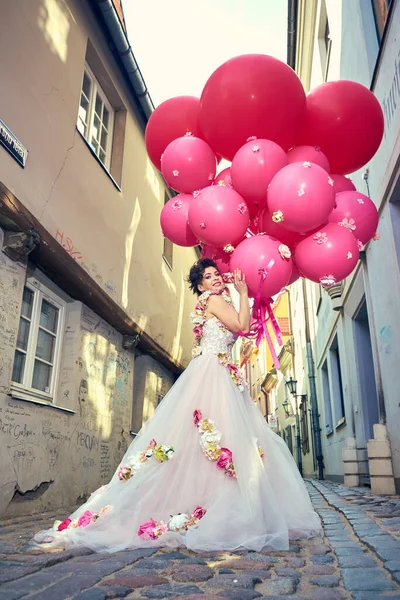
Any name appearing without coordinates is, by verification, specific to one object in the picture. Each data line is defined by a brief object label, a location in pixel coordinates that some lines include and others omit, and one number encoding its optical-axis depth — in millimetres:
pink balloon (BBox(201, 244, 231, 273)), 3828
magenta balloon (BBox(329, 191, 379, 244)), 3637
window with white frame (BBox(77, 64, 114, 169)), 7547
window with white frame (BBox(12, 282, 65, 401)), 5258
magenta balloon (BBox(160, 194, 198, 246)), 3931
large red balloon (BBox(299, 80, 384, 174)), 3678
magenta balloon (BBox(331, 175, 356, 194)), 3907
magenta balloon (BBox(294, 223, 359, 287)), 3404
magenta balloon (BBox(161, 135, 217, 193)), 3703
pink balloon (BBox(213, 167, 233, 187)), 3768
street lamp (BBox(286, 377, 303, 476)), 16797
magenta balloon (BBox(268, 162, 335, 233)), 3178
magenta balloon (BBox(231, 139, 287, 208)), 3406
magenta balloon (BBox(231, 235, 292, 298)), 3375
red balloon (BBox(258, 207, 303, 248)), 3568
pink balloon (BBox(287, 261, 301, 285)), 3753
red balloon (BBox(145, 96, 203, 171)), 3961
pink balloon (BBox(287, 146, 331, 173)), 3638
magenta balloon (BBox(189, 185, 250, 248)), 3455
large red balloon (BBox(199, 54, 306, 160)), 3389
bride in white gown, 2697
